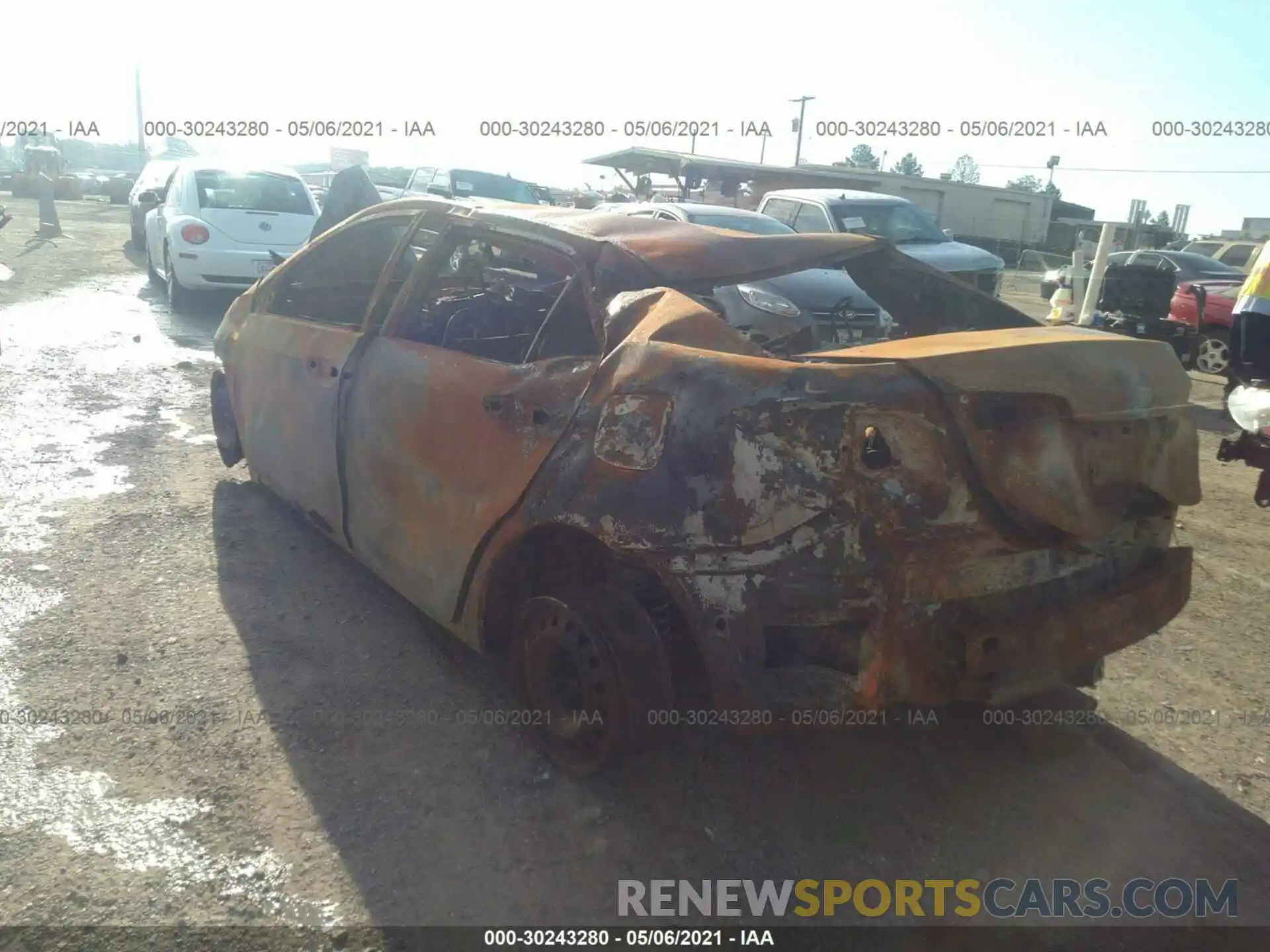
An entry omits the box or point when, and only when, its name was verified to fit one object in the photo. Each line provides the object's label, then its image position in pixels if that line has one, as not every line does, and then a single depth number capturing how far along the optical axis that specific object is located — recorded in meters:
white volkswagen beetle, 10.17
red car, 10.70
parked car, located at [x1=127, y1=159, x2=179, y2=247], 13.62
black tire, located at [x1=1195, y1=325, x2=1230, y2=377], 10.74
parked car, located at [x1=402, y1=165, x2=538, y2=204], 14.33
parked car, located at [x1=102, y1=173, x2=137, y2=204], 31.73
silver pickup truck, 10.84
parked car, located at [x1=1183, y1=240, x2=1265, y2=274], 18.64
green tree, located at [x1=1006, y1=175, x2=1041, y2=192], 74.44
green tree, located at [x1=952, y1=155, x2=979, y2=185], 76.25
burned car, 2.28
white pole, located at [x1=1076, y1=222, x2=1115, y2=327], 12.89
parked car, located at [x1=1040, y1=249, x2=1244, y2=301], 14.12
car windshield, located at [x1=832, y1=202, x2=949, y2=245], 10.96
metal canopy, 24.92
